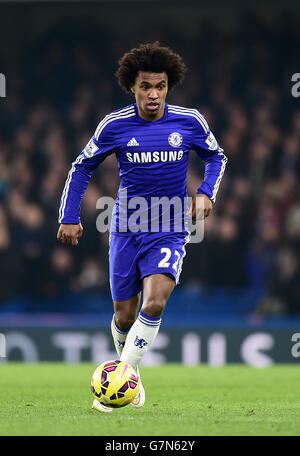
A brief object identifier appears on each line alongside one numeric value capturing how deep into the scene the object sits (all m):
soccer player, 12.62
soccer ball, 11.63
